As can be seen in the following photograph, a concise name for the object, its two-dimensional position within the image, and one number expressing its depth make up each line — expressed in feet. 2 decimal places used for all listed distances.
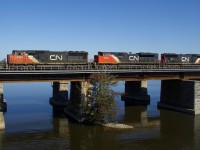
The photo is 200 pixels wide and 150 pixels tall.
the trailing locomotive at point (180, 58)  238.48
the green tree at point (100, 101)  156.76
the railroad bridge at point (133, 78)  163.84
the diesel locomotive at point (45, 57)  182.30
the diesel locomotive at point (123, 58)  213.25
